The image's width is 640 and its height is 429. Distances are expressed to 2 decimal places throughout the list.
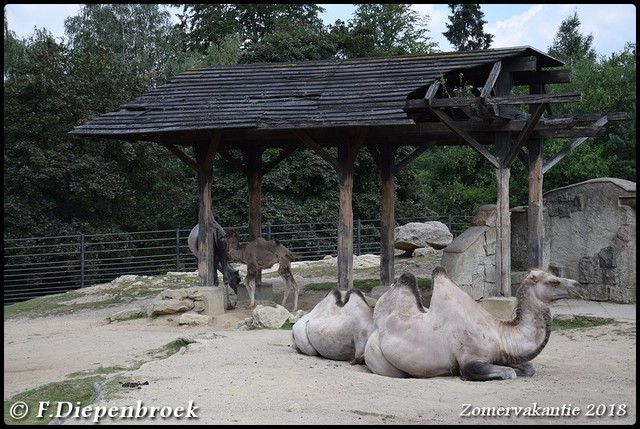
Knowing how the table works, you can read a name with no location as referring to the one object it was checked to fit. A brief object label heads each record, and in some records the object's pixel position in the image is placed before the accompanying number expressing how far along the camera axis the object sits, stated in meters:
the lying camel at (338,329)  10.05
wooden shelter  14.49
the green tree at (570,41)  43.62
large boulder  24.23
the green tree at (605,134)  27.67
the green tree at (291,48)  32.06
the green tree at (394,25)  44.94
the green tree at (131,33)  40.30
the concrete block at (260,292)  17.48
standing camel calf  16.02
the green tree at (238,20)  41.38
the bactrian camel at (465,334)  8.72
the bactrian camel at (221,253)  16.94
